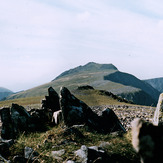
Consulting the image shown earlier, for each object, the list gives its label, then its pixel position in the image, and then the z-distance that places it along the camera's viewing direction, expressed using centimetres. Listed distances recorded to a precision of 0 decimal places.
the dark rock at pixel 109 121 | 1302
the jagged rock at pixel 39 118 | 1301
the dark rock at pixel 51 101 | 1775
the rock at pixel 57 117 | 1344
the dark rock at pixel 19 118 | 1244
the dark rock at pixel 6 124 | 1232
